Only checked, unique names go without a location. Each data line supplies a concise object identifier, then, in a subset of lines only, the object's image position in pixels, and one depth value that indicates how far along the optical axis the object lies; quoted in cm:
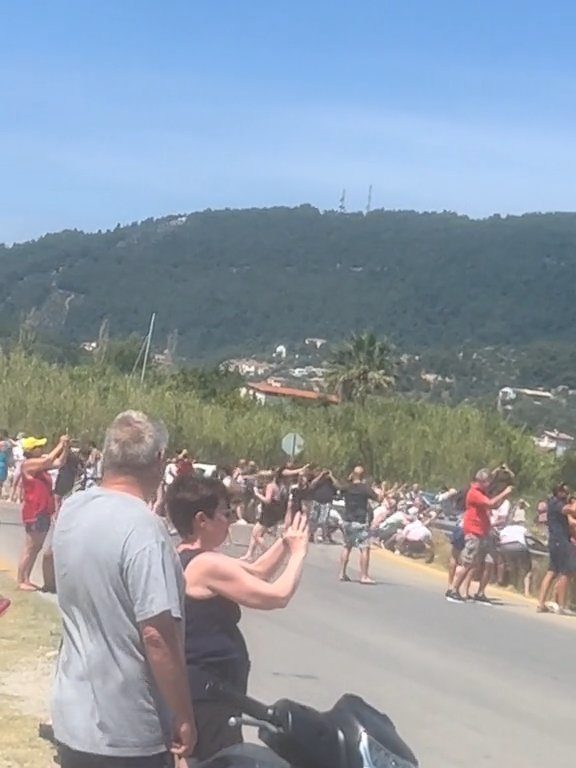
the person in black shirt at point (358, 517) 2012
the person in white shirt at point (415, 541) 2777
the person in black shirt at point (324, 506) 2555
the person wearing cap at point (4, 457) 3267
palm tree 8875
